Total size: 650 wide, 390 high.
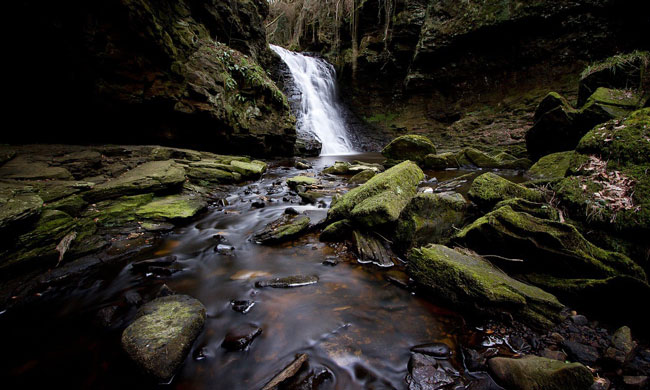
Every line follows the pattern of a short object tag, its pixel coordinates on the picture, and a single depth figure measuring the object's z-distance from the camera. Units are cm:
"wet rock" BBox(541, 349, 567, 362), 179
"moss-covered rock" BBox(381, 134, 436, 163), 1017
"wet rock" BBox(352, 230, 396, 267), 328
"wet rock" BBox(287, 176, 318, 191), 713
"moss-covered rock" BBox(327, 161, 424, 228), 359
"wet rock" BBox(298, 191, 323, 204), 586
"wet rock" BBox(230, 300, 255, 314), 251
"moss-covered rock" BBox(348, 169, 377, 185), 777
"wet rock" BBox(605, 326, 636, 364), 167
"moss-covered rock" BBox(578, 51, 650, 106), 704
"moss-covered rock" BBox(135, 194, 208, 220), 453
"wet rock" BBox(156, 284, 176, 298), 264
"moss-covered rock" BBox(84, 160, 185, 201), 443
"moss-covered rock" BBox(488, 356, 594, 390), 144
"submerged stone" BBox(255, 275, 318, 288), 289
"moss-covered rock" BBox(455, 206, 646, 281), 233
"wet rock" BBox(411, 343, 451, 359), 192
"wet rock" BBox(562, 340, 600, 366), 173
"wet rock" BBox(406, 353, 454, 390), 170
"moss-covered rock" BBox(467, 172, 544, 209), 364
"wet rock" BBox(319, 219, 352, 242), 393
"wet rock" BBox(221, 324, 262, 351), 205
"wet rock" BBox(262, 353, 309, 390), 170
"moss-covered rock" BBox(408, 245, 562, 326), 211
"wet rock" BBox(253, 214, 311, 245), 398
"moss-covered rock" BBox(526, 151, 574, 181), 648
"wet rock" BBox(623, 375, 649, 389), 148
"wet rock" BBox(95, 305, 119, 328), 231
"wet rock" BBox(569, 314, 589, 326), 206
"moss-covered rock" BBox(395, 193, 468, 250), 336
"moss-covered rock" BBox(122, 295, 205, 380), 179
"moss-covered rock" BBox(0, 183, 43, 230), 276
